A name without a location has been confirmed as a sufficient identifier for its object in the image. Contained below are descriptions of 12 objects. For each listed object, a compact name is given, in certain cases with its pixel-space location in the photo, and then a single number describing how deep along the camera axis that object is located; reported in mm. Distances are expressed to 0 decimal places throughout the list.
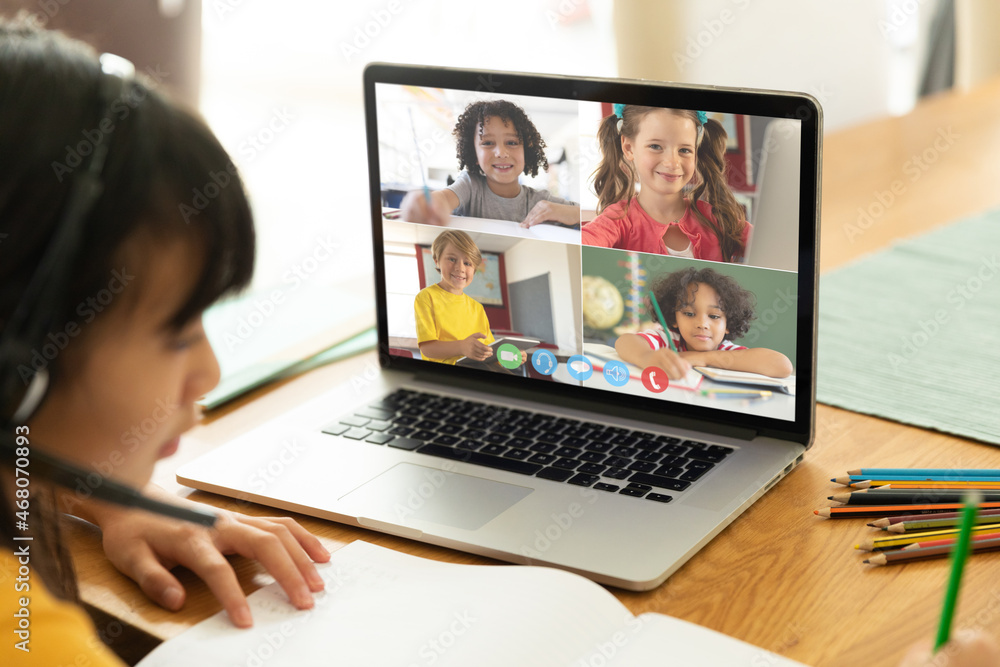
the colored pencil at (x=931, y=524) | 682
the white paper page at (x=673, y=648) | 569
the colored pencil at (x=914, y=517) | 687
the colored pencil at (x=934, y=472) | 736
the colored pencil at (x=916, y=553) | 666
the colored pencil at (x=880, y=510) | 698
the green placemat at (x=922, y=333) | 918
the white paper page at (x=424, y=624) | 593
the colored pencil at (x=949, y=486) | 726
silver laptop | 732
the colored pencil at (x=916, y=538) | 675
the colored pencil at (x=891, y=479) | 735
